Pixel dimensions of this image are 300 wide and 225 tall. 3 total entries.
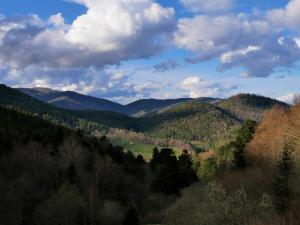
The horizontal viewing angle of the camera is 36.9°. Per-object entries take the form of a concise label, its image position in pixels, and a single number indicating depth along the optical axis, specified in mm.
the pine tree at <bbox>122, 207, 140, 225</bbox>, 68562
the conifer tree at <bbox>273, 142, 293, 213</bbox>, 51931
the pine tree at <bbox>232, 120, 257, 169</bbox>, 115600
